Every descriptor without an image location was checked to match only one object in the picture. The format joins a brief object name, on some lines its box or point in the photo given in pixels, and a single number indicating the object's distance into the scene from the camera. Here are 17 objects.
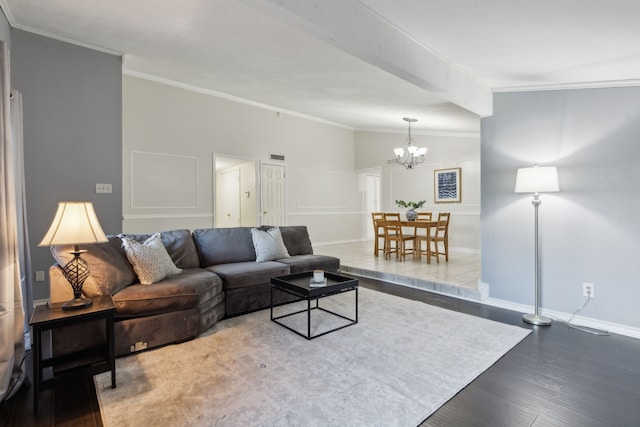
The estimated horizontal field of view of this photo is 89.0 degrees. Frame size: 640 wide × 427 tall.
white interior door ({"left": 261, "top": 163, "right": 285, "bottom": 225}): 6.89
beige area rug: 1.74
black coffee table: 2.71
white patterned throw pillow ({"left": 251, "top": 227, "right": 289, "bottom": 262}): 3.91
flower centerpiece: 6.25
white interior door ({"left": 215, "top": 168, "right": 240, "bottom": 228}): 7.46
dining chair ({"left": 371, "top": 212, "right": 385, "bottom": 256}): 6.36
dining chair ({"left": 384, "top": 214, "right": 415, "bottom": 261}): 6.01
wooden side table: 1.75
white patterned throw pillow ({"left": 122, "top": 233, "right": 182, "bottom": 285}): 2.73
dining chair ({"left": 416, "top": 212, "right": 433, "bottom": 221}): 7.04
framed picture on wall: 7.05
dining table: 5.64
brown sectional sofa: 2.33
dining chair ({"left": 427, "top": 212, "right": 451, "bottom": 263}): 5.68
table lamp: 1.96
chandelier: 7.52
